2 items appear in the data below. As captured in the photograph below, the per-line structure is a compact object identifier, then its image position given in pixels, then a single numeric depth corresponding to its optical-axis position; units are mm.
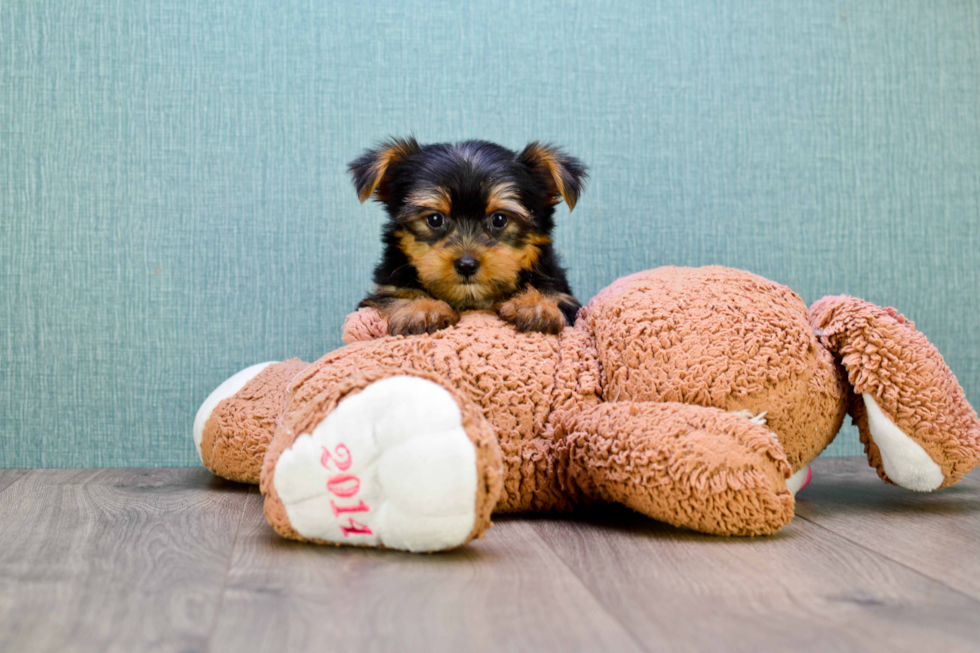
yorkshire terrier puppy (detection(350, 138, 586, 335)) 607
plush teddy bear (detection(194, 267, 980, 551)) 461
